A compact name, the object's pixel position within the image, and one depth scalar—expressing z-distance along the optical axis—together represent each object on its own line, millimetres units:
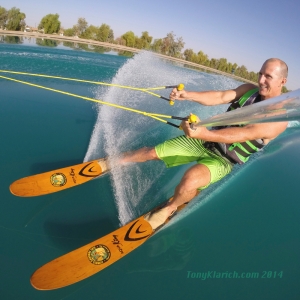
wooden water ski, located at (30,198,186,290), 2393
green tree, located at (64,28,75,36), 55031
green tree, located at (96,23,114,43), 55544
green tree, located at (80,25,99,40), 55250
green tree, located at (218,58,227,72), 68000
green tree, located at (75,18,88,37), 56719
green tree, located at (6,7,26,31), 44000
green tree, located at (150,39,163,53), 60441
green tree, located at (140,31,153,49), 60203
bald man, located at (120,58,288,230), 2797
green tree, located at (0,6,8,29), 44344
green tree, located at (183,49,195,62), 63156
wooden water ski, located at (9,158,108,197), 3414
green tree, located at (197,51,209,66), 63600
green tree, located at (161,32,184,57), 60000
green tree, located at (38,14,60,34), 51094
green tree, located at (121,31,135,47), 58844
